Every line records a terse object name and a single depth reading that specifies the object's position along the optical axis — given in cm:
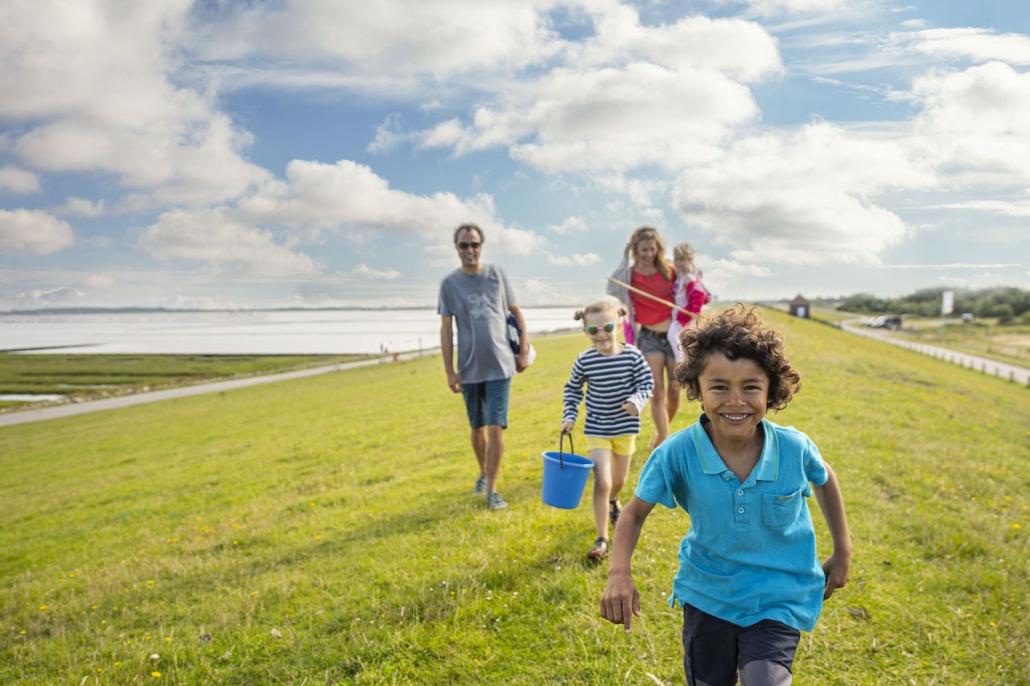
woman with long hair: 659
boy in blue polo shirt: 221
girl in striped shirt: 465
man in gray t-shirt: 590
